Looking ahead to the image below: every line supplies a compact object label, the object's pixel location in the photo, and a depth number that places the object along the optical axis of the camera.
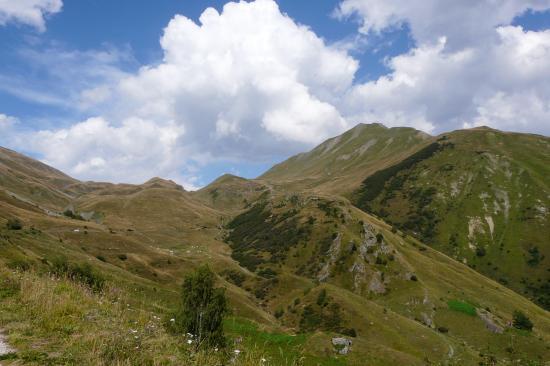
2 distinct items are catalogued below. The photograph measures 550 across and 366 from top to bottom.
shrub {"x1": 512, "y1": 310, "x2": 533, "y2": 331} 75.44
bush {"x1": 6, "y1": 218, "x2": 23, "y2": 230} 63.34
